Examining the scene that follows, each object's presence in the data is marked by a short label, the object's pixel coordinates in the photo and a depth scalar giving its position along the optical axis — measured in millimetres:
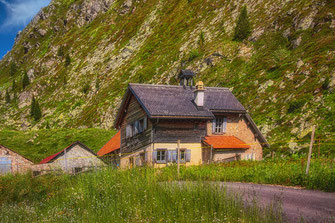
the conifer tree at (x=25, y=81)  119438
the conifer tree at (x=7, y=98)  117062
